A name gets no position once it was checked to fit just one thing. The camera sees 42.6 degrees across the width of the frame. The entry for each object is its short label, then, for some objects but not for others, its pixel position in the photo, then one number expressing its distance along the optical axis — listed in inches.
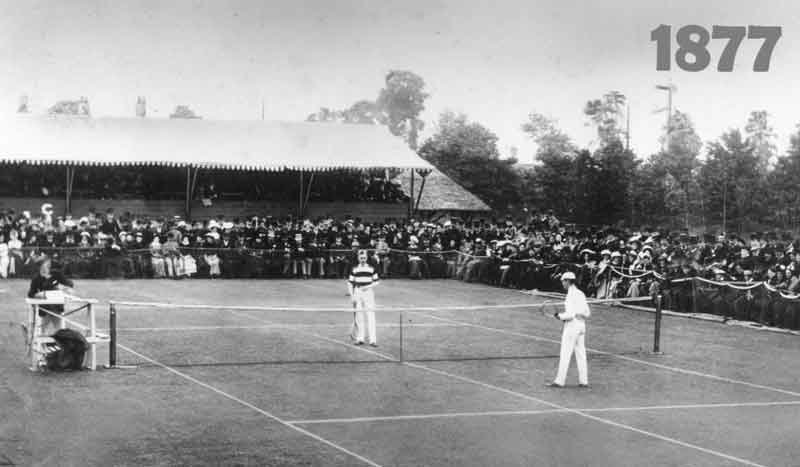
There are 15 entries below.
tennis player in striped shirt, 823.1
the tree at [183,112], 3390.7
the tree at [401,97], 2844.5
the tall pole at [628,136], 1976.6
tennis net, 754.2
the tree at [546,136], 2689.5
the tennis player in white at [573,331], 639.1
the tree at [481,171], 2399.1
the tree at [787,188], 1770.4
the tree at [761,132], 3147.1
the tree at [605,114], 2503.7
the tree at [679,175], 2064.5
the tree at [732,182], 1878.7
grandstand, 1632.6
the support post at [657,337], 800.9
